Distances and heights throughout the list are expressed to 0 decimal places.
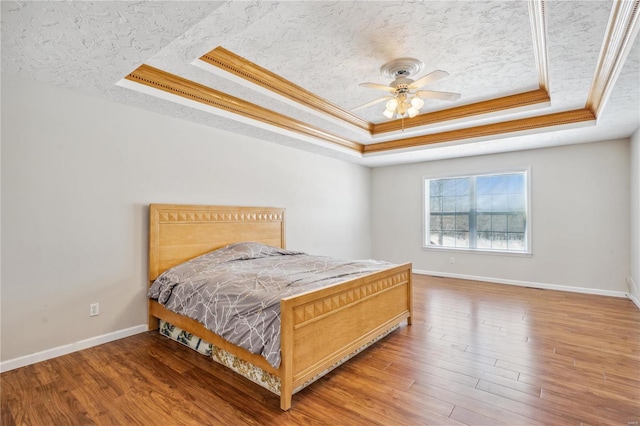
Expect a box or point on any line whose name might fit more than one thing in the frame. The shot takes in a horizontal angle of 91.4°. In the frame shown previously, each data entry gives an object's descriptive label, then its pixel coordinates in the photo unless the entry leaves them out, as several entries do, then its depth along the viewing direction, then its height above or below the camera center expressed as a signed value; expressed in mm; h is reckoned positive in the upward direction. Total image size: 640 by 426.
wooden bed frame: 1993 -686
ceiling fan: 2836 +1178
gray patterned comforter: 2061 -566
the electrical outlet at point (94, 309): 2828 -873
